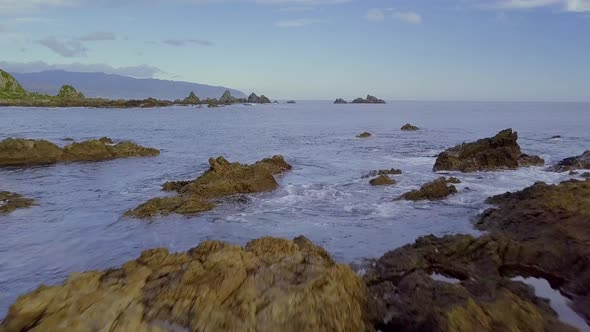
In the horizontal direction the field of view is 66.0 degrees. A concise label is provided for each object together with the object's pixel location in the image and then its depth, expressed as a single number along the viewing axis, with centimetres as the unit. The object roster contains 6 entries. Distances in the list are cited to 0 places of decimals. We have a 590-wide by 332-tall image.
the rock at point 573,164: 2219
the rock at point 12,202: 1588
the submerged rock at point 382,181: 1972
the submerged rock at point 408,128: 5537
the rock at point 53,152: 2694
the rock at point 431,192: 1661
